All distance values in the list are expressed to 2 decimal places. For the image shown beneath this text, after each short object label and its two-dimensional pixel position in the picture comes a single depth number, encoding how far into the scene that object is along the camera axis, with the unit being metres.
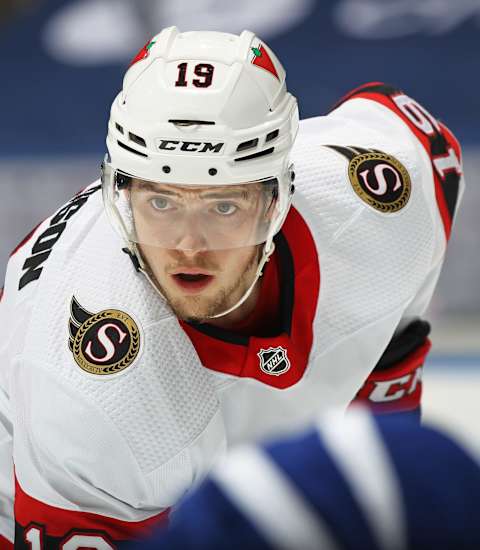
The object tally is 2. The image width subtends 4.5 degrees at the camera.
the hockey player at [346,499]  3.43
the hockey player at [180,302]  5.85
